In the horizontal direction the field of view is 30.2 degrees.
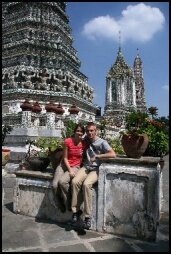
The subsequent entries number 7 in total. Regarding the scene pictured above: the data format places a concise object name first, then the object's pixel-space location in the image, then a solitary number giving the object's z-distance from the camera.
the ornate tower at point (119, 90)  50.25
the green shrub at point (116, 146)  9.27
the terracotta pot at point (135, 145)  4.99
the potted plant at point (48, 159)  5.65
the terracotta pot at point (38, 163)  5.96
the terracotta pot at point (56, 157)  5.60
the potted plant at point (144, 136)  5.01
